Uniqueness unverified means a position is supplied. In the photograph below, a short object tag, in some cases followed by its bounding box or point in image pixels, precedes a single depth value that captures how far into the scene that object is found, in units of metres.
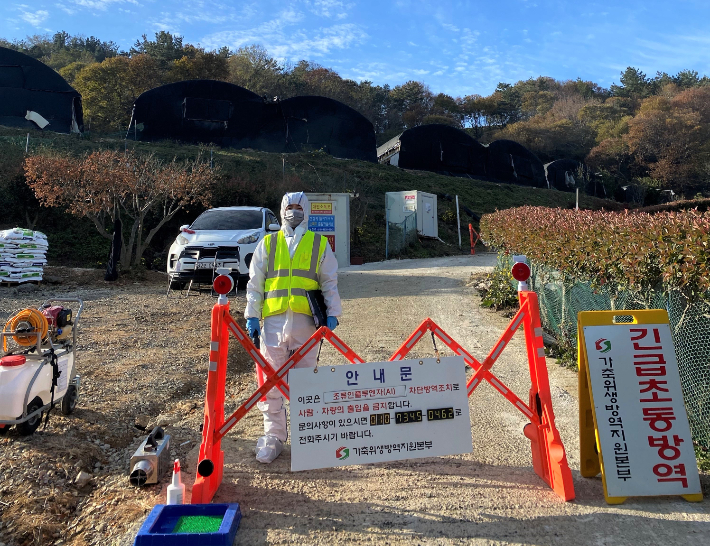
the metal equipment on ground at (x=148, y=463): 3.66
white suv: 10.78
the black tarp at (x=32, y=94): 24.92
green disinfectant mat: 2.98
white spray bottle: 3.26
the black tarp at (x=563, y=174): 39.81
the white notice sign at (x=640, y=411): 3.43
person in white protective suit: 4.00
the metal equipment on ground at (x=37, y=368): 3.95
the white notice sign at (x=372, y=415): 3.50
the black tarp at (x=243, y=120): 26.23
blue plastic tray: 2.83
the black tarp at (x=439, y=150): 33.28
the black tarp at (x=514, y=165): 36.06
